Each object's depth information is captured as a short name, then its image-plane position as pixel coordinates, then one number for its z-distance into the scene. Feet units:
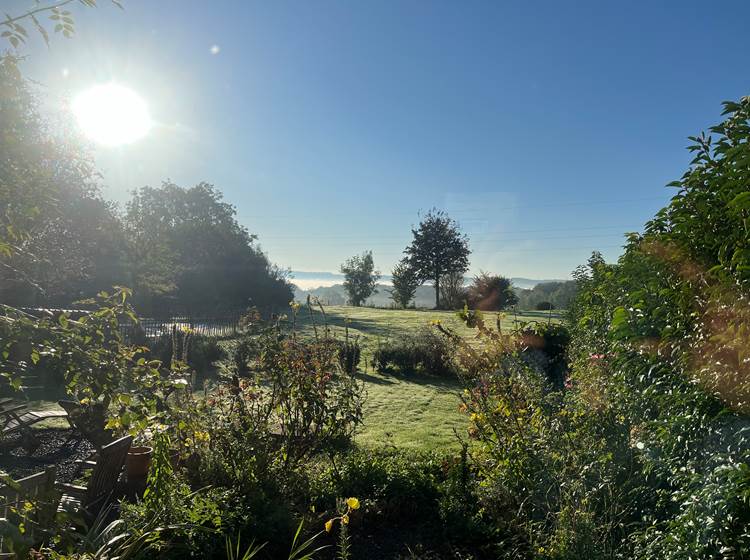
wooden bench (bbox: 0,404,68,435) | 19.51
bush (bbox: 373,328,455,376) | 45.06
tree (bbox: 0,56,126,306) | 58.39
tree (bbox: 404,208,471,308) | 158.10
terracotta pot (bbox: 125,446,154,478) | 14.79
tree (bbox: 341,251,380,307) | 176.76
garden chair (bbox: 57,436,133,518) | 13.43
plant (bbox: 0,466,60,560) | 4.45
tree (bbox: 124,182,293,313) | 96.07
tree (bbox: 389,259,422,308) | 160.15
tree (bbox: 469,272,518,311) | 120.57
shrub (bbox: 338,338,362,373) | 42.52
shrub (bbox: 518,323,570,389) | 37.58
